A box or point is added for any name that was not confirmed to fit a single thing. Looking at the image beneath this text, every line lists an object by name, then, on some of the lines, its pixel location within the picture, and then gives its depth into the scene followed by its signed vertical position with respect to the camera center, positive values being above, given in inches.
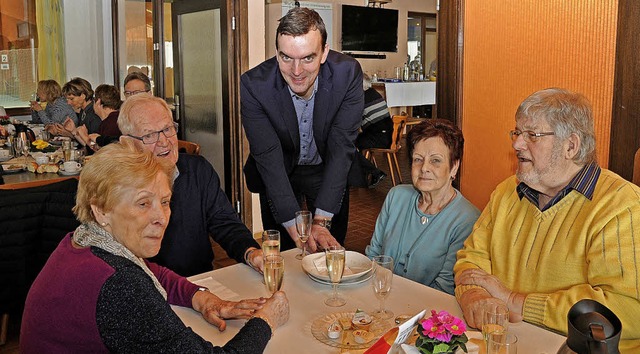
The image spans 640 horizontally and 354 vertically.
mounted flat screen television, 449.1 +51.7
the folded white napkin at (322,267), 82.4 -22.6
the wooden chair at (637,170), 84.0 -9.8
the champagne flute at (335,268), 72.7 -19.7
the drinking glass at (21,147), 184.9 -14.2
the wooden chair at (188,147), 157.4 -12.4
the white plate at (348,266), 79.8 -22.5
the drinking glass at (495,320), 55.8 -20.2
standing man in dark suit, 110.2 -4.6
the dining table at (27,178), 145.3 -19.4
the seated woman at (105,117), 190.4 -5.9
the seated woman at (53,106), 264.5 -2.8
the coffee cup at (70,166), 162.7 -17.4
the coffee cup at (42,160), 170.9 -16.5
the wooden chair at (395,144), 301.9 -22.1
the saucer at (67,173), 161.6 -19.0
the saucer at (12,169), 161.2 -18.1
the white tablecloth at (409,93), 441.7 +4.1
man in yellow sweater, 66.4 -15.7
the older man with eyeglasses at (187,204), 95.7 -17.0
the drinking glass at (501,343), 52.6 -20.8
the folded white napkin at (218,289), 76.2 -24.0
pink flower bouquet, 54.2 -20.5
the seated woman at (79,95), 260.4 +1.8
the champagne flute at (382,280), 67.2 -19.4
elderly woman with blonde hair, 52.7 -16.1
